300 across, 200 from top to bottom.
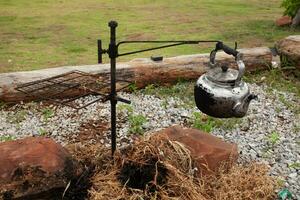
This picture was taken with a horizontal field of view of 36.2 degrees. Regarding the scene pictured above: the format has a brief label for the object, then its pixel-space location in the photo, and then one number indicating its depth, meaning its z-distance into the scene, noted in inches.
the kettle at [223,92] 122.3
